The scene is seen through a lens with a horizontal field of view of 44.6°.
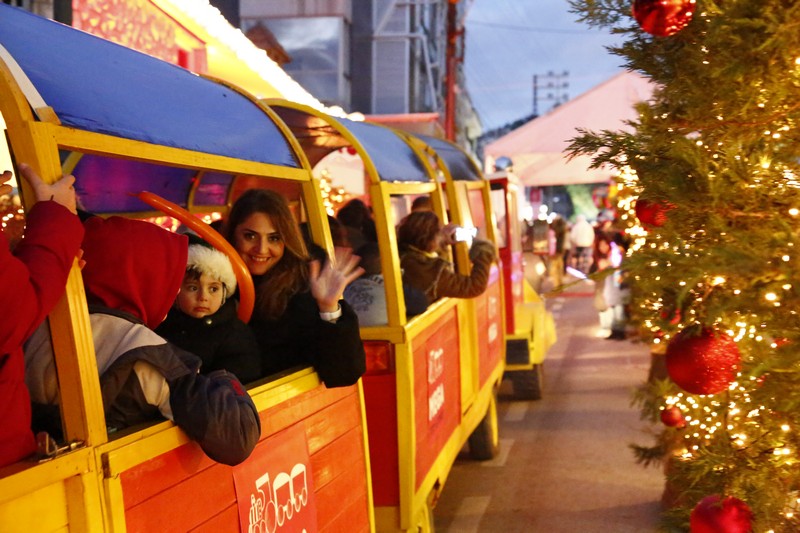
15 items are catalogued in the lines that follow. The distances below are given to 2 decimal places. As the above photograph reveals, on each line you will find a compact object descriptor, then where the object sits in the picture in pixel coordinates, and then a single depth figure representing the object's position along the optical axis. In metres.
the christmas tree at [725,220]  2.25
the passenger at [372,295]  4.78
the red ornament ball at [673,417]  4.02
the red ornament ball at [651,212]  2.85
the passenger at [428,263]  5.77
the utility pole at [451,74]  22.66
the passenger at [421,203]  7.06
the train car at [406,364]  4.56
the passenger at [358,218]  6.74
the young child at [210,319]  3.12
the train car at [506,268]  7.30
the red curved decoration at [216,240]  3.11
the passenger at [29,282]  2.02
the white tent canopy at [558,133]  15.40
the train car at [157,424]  2.18
